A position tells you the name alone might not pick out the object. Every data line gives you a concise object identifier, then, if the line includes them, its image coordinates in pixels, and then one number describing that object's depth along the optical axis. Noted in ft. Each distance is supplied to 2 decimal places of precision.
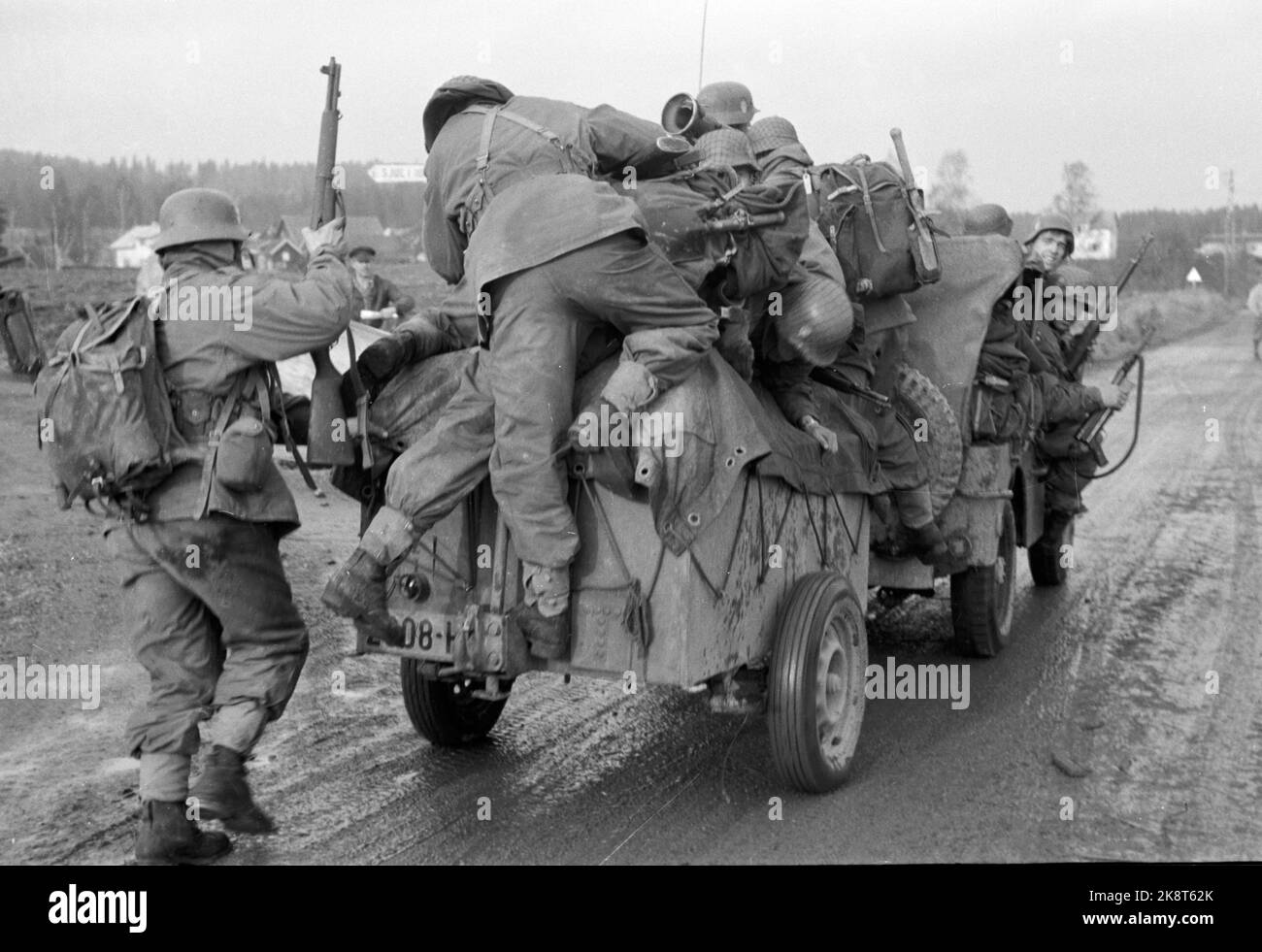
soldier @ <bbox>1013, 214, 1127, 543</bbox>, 27.07
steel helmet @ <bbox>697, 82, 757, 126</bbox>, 22.18
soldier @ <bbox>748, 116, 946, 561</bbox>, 18.37
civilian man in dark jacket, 45.50
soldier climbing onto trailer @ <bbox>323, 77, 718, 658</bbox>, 14.82
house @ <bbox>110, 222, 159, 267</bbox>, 136.67
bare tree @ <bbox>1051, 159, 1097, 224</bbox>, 132.87
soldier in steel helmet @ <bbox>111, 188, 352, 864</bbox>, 14.78
